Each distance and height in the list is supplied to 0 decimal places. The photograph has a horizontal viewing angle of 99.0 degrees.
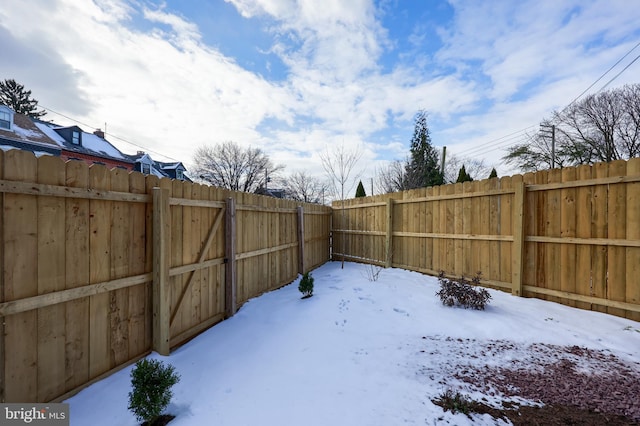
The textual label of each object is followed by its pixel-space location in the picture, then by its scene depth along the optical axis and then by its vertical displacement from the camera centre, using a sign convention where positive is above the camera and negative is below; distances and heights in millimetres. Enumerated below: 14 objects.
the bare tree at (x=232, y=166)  26578 +4544
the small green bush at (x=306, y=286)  4887 -1321
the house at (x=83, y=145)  17078 +4474
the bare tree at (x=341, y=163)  9633 +1789
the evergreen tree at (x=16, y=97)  22688 +9527
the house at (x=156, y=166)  21516 +3933
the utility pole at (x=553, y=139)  16438 +4495
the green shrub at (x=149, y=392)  1846 -1242
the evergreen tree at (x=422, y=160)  18422 +3767
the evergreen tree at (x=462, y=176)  14867 +2032
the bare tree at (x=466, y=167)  24562 +4303
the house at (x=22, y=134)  14062 +4201
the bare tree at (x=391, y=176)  20047 +2748
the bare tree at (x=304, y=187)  31266 +2876
